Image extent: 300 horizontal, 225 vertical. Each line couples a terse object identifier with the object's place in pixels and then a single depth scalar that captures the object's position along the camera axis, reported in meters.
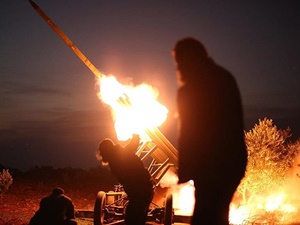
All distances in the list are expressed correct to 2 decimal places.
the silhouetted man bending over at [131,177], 6.95
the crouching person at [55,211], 7.16
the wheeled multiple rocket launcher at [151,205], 9.97
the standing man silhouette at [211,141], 3.82
